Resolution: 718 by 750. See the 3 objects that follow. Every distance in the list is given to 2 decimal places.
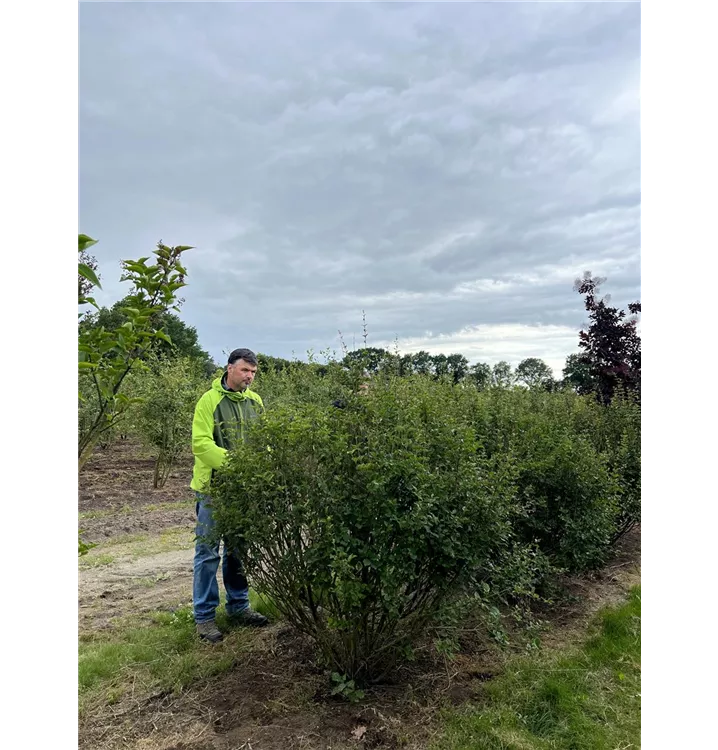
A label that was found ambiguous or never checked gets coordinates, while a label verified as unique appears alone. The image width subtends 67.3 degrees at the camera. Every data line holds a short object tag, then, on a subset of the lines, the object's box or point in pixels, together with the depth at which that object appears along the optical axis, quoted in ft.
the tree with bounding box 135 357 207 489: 38.01
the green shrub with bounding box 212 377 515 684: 9.72
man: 13.27
